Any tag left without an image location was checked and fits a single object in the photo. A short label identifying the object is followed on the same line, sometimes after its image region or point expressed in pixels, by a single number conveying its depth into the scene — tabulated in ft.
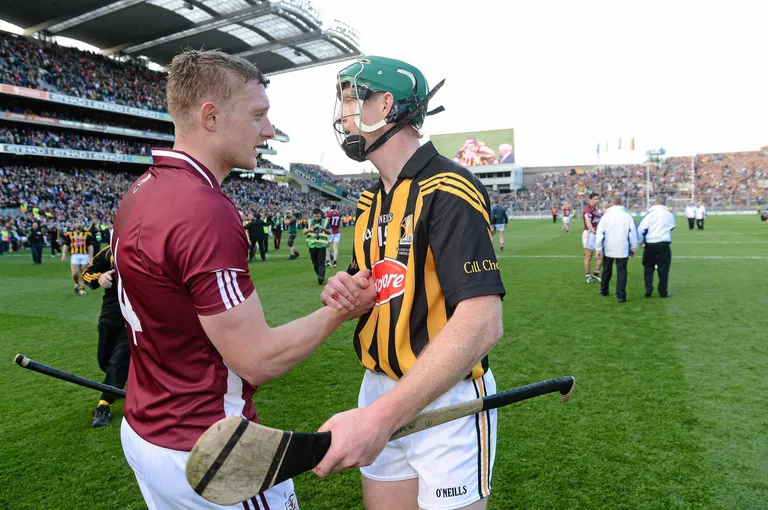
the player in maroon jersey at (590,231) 42.22
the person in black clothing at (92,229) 44.39
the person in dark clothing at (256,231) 65.51
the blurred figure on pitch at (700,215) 101.95
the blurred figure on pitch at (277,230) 86.48
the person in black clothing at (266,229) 72.86
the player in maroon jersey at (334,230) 57.30
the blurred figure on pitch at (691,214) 102.83
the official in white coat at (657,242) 34.99
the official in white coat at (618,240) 34.17
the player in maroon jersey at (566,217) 102.79
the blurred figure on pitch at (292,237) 71.41
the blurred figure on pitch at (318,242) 46.47
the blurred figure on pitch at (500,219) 68.85
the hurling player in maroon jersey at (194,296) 5.39
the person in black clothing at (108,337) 17.93
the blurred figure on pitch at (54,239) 87.42
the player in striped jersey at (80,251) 44.29
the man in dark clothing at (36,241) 71.02
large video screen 274.98
